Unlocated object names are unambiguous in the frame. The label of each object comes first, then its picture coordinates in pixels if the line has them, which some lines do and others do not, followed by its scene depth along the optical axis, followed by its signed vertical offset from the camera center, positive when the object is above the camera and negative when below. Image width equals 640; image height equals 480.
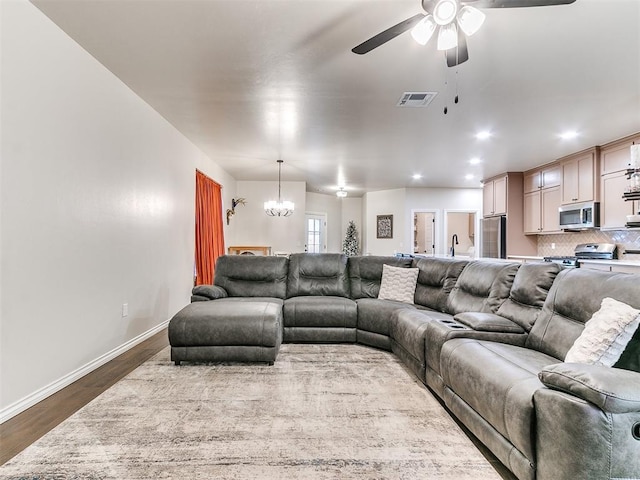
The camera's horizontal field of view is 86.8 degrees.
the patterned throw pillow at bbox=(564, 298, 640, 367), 1.57 -0.49
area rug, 1.66 -1.15
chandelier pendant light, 7.30 +0.62
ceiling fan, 1.83 +1.23
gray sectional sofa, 1.25 -0.71
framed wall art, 9.90 +0.26
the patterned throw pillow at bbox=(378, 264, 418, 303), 3.95 -0.59
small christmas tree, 10.80 -0.20
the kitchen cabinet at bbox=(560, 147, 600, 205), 5.35 +0.95
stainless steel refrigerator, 7.30 -0.07
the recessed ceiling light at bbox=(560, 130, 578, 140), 4.69 +1.40
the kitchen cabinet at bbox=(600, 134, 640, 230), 4.81 +0.74
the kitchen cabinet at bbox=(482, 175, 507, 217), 7.44 +0.86
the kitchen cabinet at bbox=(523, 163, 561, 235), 6.28 +0.66
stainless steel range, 5.18 -0.32
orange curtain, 5.79 +0.17
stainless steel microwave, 5.28 +0.29
